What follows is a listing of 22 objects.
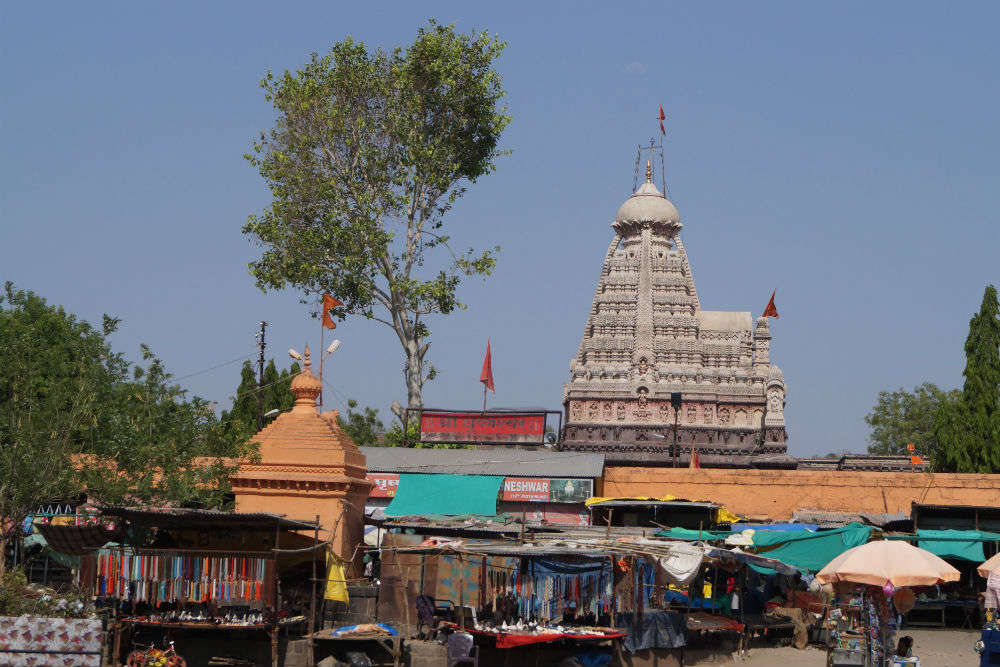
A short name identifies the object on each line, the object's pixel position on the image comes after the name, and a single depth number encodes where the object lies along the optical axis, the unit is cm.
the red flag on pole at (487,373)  4978
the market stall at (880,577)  1750
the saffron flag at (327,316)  3734
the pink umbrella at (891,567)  1745
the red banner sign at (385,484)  3425
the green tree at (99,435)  2316
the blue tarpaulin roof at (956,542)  2616
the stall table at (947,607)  2611
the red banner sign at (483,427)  3894
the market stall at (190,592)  1906
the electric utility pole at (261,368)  4747
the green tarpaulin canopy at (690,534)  2701
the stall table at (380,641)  1908
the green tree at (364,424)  5516
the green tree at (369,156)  3794
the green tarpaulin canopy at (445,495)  3259
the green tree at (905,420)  7600
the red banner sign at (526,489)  3381
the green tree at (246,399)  5006
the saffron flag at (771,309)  6562
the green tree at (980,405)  4228
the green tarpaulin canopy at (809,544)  2627
